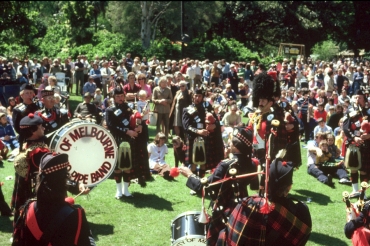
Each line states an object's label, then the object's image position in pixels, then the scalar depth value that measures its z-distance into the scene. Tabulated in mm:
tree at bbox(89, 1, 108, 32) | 46725
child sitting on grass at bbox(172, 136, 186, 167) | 10906
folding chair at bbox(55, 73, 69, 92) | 20547
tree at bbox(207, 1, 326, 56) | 42000
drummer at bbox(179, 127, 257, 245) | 4750
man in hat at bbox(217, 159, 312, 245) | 3895
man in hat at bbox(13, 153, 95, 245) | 3564
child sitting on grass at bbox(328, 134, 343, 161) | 11822
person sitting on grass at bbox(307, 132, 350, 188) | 10531
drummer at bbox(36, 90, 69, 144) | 7645
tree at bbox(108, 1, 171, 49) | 35938
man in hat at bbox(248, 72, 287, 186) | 7492
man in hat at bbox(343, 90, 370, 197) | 8859
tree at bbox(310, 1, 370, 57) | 43188
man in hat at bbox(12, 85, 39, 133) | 7793
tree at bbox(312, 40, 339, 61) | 50281
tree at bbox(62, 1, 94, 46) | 31375
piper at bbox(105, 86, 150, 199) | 8523
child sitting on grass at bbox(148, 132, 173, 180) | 11086
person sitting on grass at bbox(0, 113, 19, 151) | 12211
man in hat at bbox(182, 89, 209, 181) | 9172
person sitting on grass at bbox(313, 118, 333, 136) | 13117
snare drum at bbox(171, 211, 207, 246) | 5461
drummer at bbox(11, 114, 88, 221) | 5918
